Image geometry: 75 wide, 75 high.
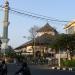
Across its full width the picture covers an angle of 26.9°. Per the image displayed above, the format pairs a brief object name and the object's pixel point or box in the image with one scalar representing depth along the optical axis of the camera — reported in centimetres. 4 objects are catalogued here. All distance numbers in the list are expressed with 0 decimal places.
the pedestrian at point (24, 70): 731
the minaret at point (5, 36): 4327
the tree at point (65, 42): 3328
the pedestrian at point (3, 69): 957
